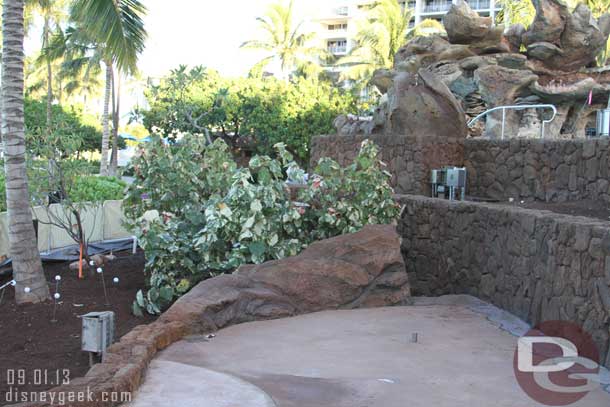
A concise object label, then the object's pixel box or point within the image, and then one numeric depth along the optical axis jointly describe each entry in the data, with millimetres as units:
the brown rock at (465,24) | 22875
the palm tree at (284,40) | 49000
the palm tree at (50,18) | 33097
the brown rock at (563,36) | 22375
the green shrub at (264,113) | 28641
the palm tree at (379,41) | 44094
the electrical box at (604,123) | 11453
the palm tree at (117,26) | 10422
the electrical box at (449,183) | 11680
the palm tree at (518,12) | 33781
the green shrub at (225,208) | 8711
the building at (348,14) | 67188
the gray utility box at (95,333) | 6156
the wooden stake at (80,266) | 10219
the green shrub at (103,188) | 16859
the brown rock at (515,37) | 24438
